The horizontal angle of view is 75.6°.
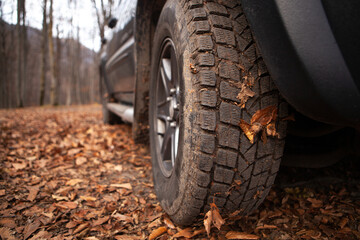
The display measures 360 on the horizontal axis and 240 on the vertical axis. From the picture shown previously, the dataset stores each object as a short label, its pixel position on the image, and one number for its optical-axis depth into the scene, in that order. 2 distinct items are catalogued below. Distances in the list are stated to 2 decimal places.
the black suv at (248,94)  0.65
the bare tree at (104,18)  13.80
